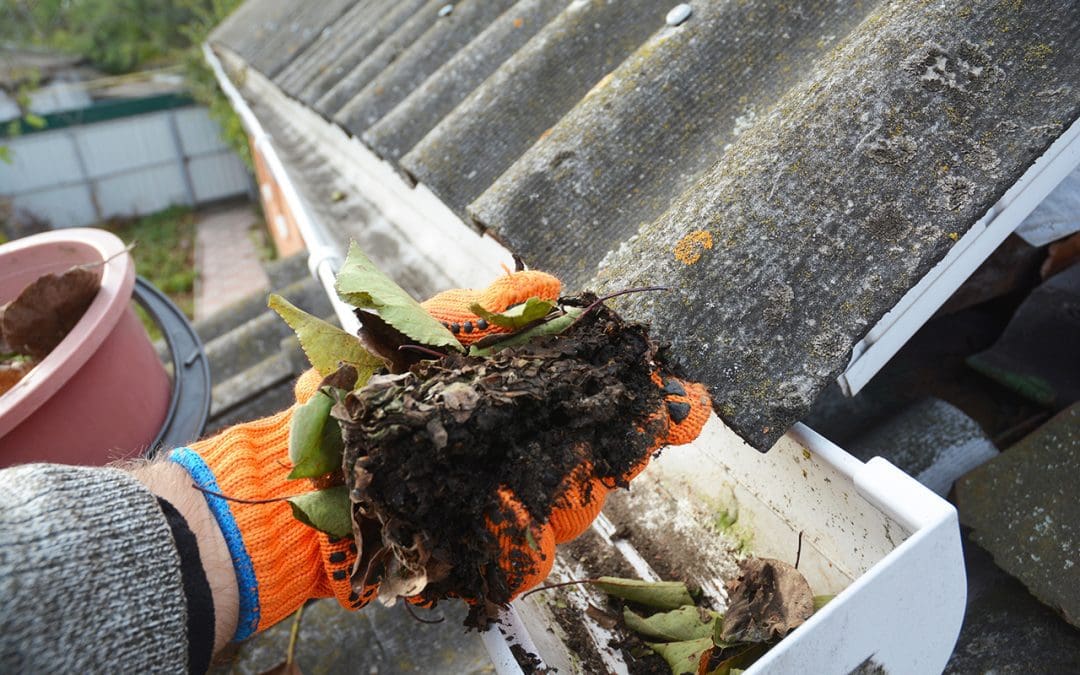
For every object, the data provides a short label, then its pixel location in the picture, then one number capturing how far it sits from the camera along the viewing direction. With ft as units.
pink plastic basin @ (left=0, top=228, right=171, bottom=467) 1.72
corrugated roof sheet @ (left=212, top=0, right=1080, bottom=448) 1.08
